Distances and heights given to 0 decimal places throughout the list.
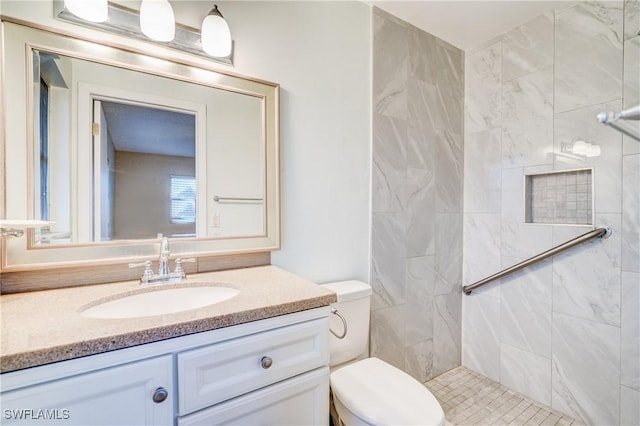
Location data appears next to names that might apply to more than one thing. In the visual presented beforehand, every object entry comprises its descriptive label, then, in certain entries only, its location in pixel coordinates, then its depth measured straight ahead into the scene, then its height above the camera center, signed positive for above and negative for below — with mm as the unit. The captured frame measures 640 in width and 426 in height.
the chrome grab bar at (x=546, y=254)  1515 -257
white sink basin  943 -325
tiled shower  1491 +11
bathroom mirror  964 +223
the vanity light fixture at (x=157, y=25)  1021 +702
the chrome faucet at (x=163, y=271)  1084 -234
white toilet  1068 -740
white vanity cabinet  609 -424
